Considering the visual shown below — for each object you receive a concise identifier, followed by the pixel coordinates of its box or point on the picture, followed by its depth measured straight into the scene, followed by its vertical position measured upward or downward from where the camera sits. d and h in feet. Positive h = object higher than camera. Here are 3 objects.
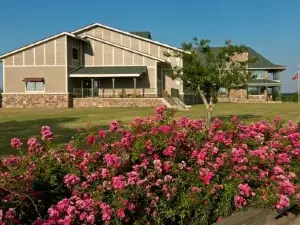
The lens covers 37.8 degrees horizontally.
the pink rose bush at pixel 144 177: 12.89 -2.68
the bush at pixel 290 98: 212.91 -0.21
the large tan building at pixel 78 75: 140.05 +7.63
